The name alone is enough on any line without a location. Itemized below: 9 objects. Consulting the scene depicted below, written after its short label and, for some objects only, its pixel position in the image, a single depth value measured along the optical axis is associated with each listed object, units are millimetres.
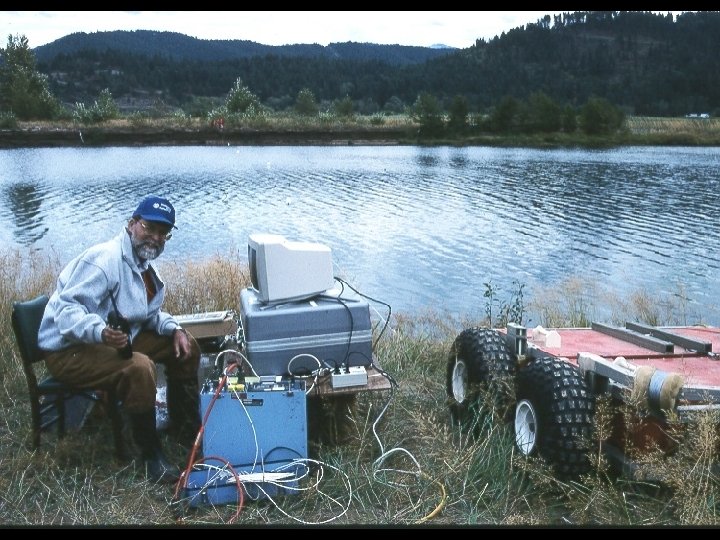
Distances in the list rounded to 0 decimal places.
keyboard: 4809
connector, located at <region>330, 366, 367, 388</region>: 3990
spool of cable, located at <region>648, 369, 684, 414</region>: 3264
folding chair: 3943
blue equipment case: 3645
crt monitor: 4320
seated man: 3725
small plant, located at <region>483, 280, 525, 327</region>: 7294
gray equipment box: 4164
